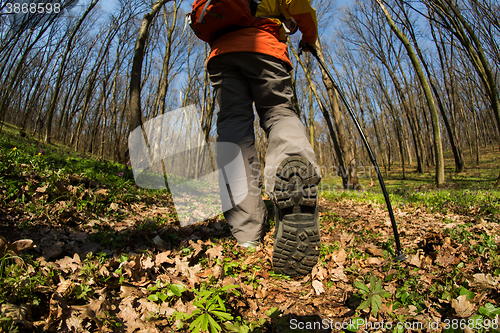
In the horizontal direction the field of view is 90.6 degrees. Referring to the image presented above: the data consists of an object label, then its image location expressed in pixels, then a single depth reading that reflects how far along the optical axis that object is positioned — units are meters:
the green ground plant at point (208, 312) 0.97
